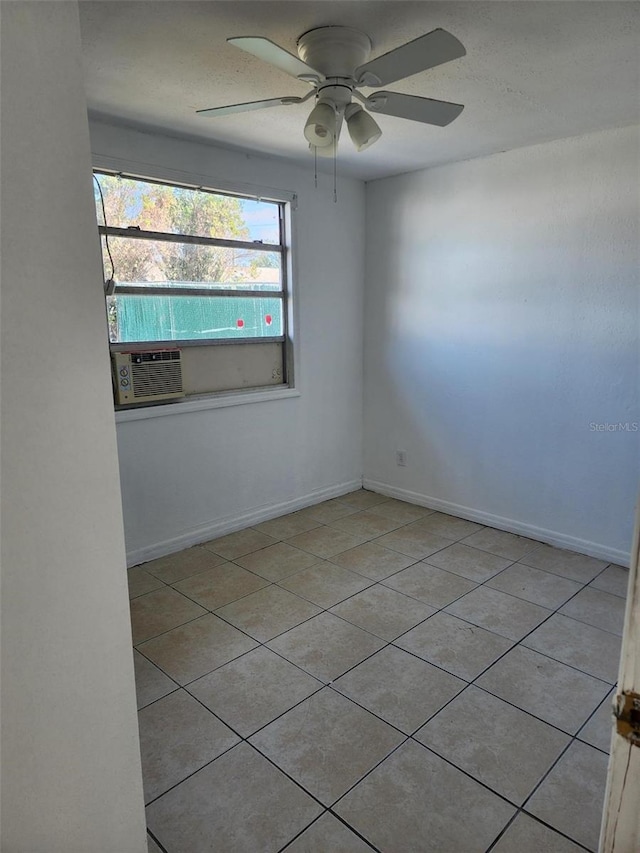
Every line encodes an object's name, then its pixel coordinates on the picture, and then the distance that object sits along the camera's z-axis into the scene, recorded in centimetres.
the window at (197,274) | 292
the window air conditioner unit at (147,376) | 296
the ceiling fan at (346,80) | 162
